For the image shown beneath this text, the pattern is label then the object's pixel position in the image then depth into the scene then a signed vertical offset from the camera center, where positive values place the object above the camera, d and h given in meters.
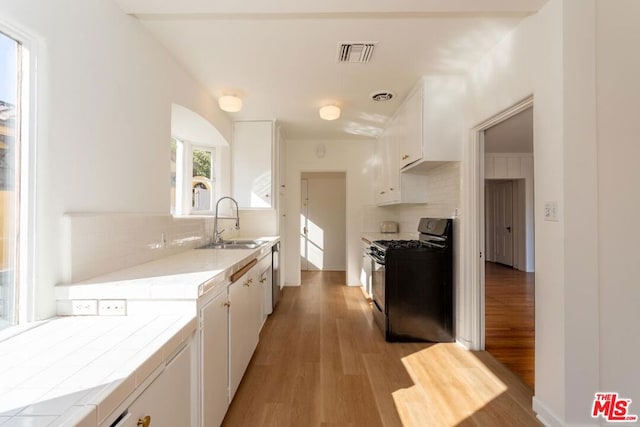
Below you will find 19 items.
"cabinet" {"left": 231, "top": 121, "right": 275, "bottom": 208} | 4.01 +0.68
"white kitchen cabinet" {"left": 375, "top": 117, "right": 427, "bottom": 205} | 3.63 +0.46
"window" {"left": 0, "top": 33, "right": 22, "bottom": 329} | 1.17 +0.16
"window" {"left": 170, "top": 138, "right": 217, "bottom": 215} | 3.29 +0.43
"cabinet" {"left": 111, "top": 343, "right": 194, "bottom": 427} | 0.85 -0.60
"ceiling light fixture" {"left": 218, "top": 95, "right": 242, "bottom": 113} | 3.05 +1.15
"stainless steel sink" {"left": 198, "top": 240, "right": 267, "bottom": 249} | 2.97 -0.31
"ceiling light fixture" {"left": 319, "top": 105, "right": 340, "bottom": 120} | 3.34 +1.16
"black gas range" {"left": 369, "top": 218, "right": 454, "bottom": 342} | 2.89 -0.76
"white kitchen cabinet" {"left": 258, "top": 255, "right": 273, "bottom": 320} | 2.87 -0.80
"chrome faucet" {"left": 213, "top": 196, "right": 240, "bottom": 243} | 3.18 -0.21
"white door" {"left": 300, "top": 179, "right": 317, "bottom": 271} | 6.66 -0.21
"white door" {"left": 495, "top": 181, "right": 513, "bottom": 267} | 7.07 -0.20
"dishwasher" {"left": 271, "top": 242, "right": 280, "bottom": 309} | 3.62 -0.74
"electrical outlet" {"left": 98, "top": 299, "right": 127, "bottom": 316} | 1.25 -0.39
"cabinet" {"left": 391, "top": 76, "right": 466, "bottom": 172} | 2.76 +0.90
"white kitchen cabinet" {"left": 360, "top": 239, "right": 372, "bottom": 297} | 4.03 -0.83
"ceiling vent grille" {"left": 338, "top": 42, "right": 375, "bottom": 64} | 2.22 +1.25
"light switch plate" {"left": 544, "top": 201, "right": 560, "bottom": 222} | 1.67 +0.02
